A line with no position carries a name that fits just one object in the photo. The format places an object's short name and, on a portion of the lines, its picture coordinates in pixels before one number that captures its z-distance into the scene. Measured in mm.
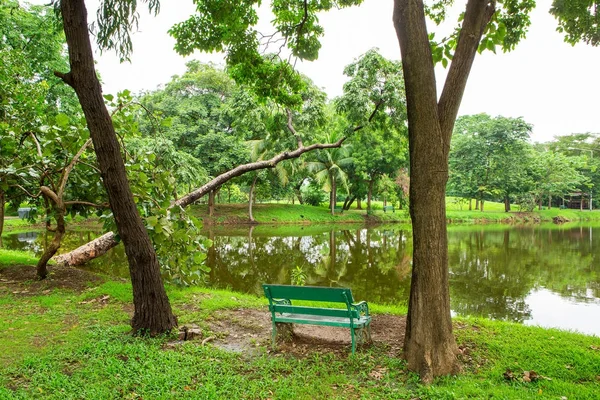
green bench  4449
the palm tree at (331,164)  31969
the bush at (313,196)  40250
